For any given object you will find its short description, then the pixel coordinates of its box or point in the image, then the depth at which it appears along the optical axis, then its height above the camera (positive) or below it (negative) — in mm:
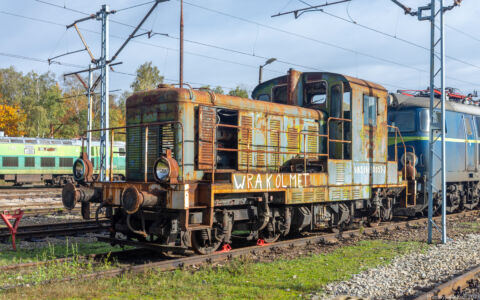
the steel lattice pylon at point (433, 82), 10031 +1958
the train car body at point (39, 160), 28656 +497
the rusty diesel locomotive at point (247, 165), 7613 +71
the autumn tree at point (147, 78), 50875 +10281
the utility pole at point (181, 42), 21162 +6040
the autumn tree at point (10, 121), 45781 +4681
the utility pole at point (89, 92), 20656 +3450
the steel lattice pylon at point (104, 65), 18031 +4117
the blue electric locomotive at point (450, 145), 14000 +824
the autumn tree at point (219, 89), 52275 +9252
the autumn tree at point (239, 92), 51784 +9140
